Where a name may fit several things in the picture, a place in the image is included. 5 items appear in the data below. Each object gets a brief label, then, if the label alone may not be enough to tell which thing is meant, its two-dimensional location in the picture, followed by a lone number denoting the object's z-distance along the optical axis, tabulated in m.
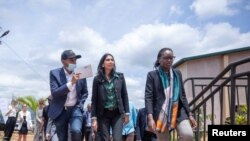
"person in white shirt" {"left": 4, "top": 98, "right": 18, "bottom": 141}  13.94
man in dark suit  5.55
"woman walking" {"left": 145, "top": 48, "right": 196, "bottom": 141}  5.27
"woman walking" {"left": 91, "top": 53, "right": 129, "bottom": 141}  5.71
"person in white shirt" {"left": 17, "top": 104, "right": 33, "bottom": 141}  14.95
